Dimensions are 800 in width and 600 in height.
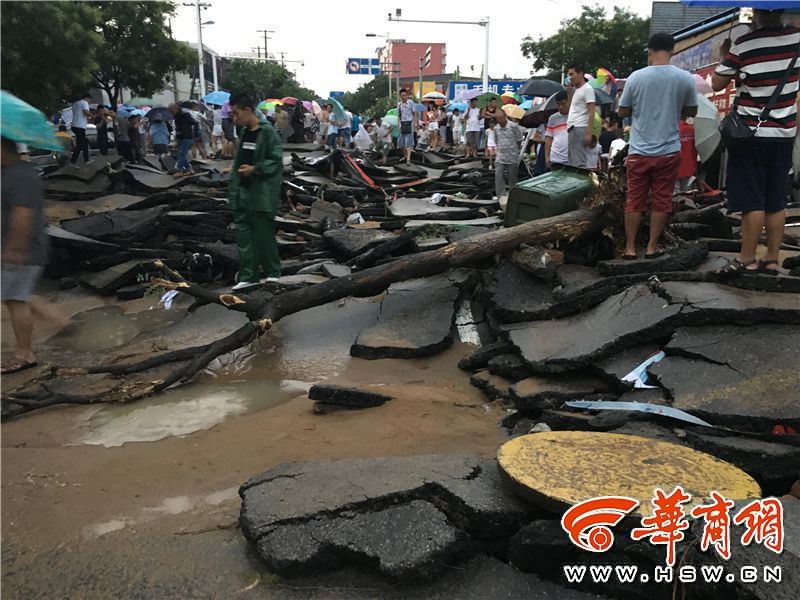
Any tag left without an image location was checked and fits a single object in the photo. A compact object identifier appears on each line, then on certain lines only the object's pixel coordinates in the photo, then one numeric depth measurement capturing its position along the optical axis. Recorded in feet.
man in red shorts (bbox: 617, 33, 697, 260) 15.44
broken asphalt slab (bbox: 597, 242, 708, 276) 15.55
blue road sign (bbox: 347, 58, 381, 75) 211.61
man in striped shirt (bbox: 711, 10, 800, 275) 12.62
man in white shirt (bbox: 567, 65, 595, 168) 23.02
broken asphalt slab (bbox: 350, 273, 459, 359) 16.30
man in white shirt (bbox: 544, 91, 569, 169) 26.40
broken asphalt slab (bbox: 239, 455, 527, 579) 7.74
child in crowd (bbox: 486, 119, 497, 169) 48.47
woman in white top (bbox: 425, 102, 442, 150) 72.18
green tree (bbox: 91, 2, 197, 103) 69.10
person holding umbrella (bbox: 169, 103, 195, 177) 41.45
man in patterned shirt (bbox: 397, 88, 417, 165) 57.11
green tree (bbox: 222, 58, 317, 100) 172.35
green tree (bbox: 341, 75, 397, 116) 273.13
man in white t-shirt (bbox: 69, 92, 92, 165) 45.60
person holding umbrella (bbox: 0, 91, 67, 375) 10.53
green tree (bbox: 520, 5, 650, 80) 105.50
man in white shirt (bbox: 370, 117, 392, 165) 63.57
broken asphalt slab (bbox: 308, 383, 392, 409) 13.16
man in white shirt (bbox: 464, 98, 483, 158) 57.21
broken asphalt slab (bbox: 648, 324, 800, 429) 9.88
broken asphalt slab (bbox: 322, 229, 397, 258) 25.14
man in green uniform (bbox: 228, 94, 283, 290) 19.48
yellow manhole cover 7.86
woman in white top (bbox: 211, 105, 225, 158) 61.52
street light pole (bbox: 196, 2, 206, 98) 88.87
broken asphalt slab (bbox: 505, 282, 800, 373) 12.26
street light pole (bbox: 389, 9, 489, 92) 95.95
